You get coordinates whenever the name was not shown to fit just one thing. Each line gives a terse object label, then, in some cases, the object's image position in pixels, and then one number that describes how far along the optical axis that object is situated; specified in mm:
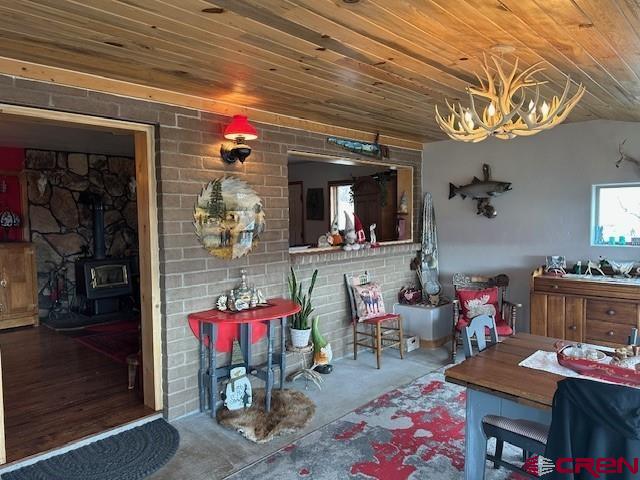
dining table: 1874
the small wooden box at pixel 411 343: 4652
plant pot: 3711
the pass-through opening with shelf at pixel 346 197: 5383
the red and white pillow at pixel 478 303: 4312
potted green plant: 3725
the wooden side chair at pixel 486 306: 4254
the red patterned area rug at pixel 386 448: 2486
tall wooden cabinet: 5520
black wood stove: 5980
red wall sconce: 3150
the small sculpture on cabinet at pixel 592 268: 4117
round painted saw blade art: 3279
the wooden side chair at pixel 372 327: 4297
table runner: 2064
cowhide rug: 2951
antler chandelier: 2191
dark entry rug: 2488
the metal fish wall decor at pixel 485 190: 4797
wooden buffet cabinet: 3719
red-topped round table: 3133
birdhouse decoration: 5727
